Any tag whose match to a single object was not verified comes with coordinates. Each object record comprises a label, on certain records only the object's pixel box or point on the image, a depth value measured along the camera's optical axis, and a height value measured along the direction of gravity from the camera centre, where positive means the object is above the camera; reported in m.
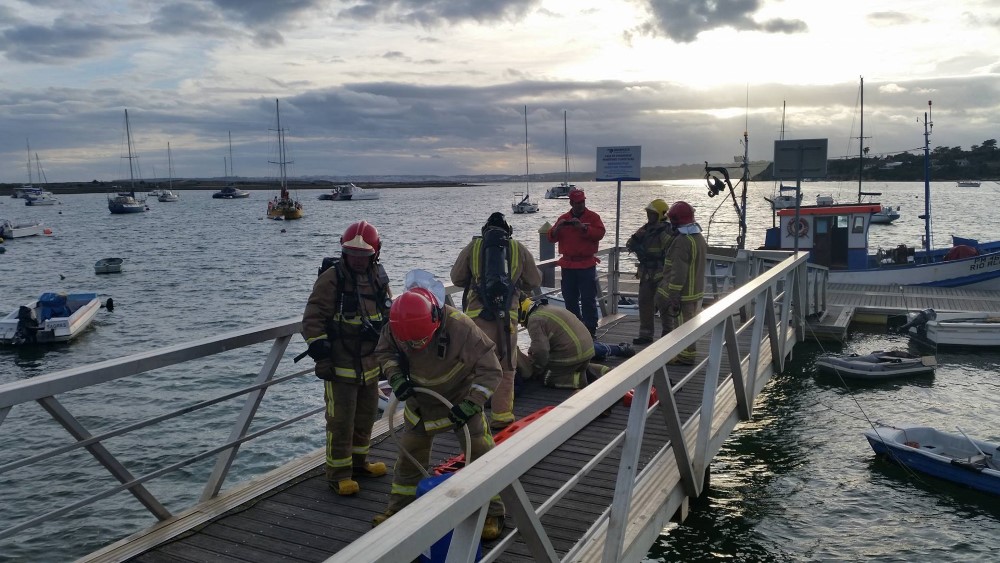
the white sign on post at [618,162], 11.89 +0.50
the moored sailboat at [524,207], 100.31 -1.47
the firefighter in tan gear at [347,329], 5.00 -0.86
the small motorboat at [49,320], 21.92 -3.43
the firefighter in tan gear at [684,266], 8.63 -0.87
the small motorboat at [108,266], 40.88 -3.27
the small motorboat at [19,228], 65.31 -1.81
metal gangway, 2.18 -1.20
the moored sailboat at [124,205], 108.00 +0.11
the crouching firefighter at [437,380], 4.24 -1.06
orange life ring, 23.95 -1.25
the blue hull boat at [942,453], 10.22 -3.85
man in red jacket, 9.35 -0.72
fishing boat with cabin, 23.94 -2.29
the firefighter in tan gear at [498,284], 6.36 -0.75
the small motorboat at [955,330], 18.33 -3.56
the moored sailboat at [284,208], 91.06 -0.73
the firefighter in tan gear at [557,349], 7.51 -1.58
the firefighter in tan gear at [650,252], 9.39 -0.75
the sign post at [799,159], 9.62 +0.39
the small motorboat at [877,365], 15.83 -3.78
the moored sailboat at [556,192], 136.88 +0.51
